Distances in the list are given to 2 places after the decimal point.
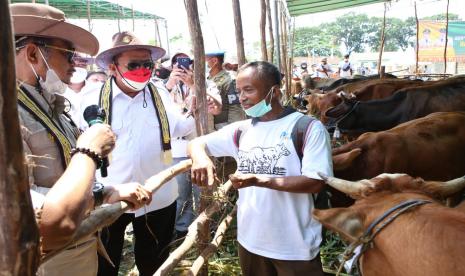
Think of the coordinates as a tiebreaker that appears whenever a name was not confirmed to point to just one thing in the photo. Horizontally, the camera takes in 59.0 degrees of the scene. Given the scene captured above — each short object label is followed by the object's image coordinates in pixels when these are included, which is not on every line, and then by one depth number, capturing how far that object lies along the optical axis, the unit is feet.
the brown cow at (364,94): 21.42
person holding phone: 13.15
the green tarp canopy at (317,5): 41.94
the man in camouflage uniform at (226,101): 16.21
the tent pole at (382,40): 43.24
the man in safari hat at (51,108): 5.67
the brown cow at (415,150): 12.74
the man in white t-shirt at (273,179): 7.43
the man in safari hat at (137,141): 10.19
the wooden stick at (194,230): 9.31
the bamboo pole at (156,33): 50.11
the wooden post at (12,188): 2.61
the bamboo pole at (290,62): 44.59
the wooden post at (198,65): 10.82
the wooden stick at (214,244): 10.21
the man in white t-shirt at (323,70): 66.12
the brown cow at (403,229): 5.03
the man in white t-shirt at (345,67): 69.77
